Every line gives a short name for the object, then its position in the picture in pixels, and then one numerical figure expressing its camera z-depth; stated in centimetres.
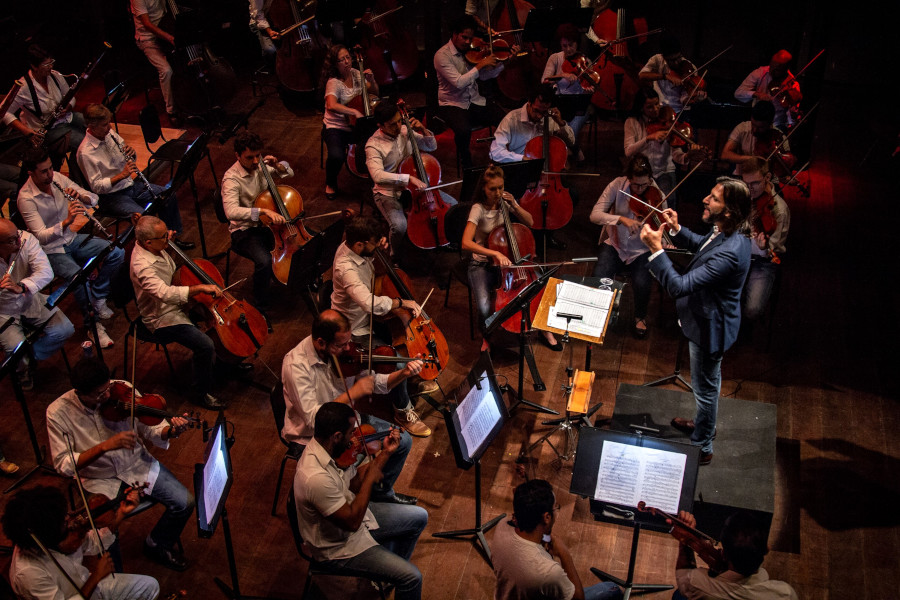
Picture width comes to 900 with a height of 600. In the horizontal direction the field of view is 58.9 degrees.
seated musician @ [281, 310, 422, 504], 439
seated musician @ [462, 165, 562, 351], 569
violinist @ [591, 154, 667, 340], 565
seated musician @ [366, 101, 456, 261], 632
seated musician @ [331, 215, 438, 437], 512
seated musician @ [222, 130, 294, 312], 601
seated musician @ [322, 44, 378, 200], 718
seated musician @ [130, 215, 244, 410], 518
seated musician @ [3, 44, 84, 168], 681
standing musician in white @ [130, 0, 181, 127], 826
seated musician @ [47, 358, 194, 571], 414
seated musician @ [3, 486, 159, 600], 339
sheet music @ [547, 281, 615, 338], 490
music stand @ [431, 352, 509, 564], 417
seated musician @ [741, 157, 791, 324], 574
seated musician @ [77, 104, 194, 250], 629
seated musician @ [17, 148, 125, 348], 582
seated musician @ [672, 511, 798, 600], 338
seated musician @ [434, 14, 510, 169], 736
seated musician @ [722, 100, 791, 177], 640
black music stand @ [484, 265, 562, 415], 468
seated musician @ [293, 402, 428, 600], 378
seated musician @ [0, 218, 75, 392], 523
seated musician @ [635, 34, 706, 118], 721
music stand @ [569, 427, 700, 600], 394
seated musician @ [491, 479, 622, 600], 340
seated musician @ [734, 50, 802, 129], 701
